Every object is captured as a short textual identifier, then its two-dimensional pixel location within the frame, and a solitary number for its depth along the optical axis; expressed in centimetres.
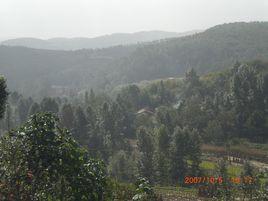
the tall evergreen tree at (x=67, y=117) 10262
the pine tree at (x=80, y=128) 9800
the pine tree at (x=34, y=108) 11088
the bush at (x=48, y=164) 1600
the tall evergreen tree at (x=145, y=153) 7600
